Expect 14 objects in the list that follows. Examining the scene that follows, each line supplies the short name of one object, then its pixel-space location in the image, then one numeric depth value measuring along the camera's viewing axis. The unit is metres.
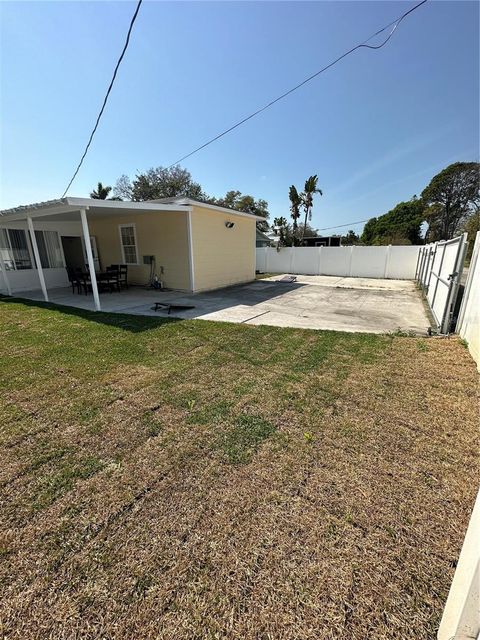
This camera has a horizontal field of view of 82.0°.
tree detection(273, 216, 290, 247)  32.00
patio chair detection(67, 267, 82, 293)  9.97
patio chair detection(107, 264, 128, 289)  10.75
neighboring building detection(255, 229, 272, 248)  27.16
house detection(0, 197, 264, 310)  9.69
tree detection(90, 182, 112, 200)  29.59
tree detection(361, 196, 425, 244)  35.03
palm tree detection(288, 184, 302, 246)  28.38
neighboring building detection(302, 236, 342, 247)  25.00
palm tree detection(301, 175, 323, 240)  27.14
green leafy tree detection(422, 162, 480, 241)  33.16
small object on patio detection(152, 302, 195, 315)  7.36
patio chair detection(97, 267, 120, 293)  9.92
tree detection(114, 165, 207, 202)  31.12
